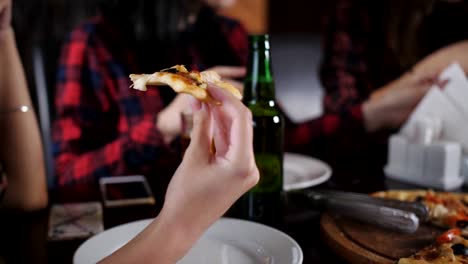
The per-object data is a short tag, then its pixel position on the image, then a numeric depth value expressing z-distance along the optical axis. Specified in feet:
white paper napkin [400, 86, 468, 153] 3.35
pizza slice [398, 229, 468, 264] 1.86
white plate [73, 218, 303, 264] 1.87
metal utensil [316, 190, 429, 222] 2.29
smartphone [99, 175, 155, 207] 2.80
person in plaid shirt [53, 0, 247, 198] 4.21
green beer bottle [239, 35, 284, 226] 2.47
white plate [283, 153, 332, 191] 2.95
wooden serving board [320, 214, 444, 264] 2.04
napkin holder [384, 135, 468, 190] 3.16
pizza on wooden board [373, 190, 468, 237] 2.33
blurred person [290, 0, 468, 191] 4.40
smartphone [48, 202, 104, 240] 2.33
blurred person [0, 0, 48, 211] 2.76
